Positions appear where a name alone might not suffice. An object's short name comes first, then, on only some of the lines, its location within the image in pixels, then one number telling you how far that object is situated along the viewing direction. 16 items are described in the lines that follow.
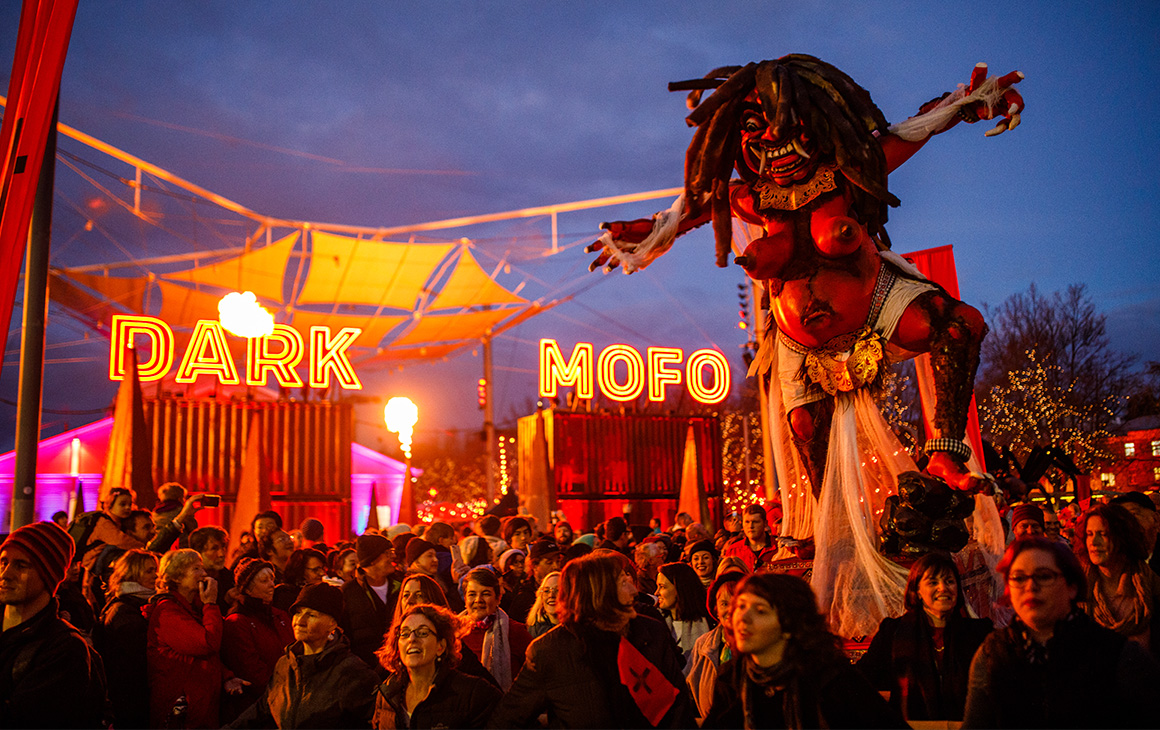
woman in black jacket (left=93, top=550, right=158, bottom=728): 4.74
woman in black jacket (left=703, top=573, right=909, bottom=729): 2.65
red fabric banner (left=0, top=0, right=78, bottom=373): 4.67
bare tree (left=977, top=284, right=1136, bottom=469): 28.66
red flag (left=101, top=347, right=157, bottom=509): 11.01
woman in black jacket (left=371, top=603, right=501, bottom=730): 3.69
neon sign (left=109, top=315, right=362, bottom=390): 22.31
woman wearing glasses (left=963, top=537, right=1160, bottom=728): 2.50
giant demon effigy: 5.67
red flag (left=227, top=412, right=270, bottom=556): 12.26
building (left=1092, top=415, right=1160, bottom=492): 31.61
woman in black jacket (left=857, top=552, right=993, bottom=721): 3.68
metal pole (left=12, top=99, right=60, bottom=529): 6.44
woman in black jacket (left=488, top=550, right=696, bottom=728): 3.42
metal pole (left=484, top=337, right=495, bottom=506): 27.81
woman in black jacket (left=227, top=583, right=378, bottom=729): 3.97
